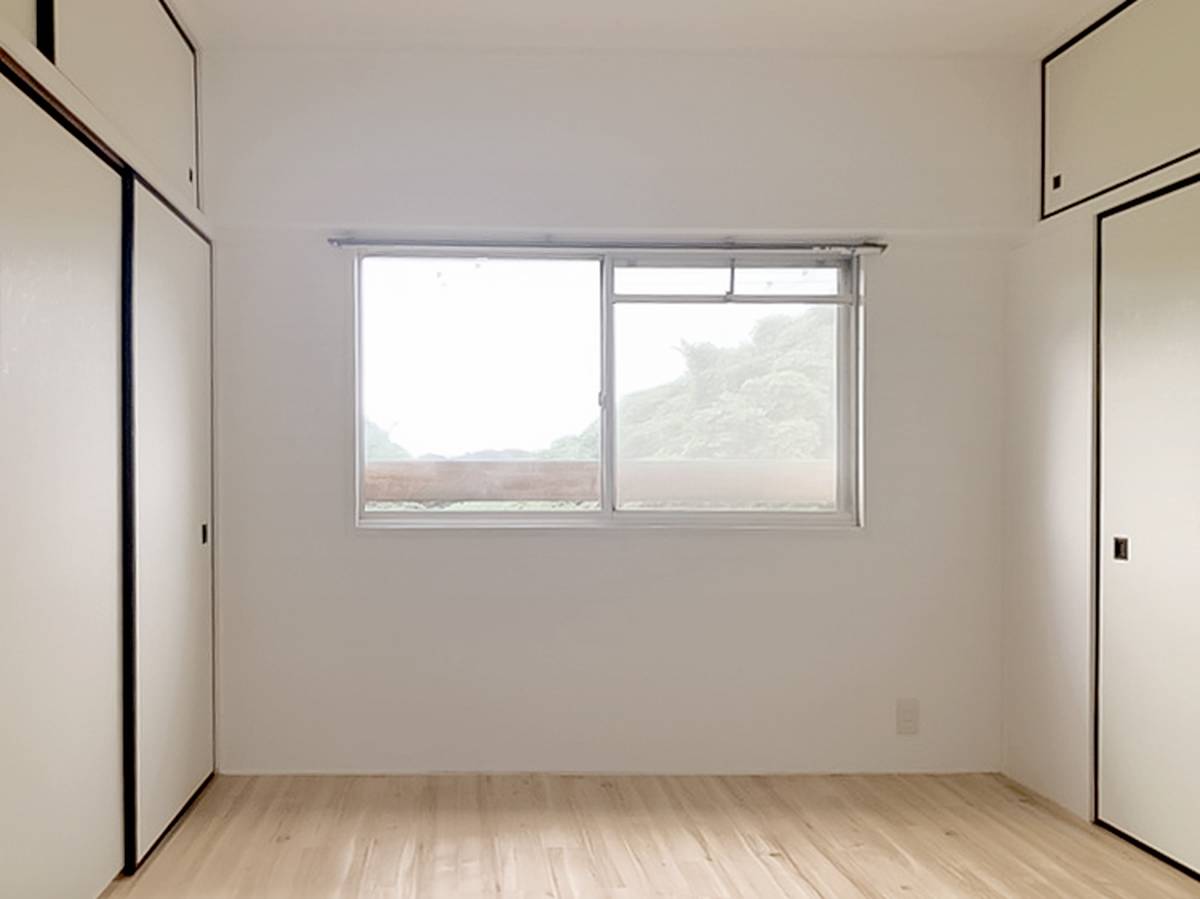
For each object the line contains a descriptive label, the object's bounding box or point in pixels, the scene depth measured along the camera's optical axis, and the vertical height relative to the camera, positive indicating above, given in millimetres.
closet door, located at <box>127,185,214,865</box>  3170 -241
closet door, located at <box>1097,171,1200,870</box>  3092 -251
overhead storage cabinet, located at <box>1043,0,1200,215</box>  3119 +1150
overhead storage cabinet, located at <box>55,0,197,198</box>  2625 +1081
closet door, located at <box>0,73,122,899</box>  2285 -164
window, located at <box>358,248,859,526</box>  4207 +240
